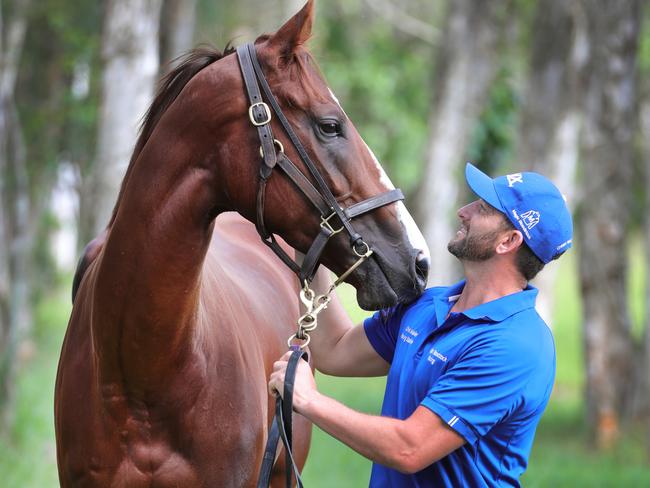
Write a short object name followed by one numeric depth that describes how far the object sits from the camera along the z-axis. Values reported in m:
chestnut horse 5.57
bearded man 5.37
